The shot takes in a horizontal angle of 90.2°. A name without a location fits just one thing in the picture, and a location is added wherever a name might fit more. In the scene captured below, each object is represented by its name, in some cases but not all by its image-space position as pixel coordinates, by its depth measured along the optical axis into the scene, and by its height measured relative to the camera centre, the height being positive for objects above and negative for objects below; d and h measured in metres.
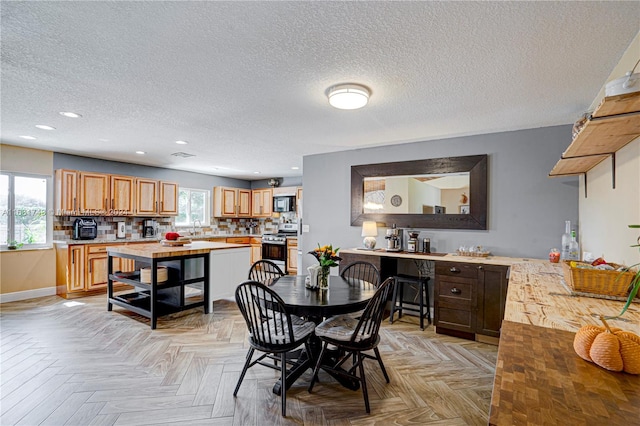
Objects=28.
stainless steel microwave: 7.43 +0.20
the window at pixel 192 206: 7.15 +0.11
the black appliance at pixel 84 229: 5.21 -0.31
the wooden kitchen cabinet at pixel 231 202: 7.52 +0.23
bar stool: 3.75 -1.01
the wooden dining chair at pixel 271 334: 2.12 -0.89
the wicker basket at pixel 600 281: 1.63 -0.35
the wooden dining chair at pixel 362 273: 3.97 -0.78
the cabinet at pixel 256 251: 7.68 -0.95
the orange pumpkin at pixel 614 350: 0.92 -0.40
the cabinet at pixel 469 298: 3.27 -0.92
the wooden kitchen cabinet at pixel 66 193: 5.01 +0.27
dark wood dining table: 2.20 -0.65
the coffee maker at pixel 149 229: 6.29 -0.36
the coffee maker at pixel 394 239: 4.17 -0.35
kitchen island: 3.84 -0.88
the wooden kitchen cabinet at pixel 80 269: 4.88 -0.93
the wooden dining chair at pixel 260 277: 3.15 -0.67
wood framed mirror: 3.88 +0.27
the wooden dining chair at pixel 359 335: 2.17 -0.89
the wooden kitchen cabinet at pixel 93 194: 5.20 +0.28
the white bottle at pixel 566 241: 3.09 -0.26
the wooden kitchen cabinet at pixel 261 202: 7.92 +0.24
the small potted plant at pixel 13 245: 4.72 -0.52
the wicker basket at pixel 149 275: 3.89 -0.79
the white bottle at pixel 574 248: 3.00 -0.32
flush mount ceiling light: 2.47 +0.93
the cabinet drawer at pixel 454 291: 3.43 -0.86
